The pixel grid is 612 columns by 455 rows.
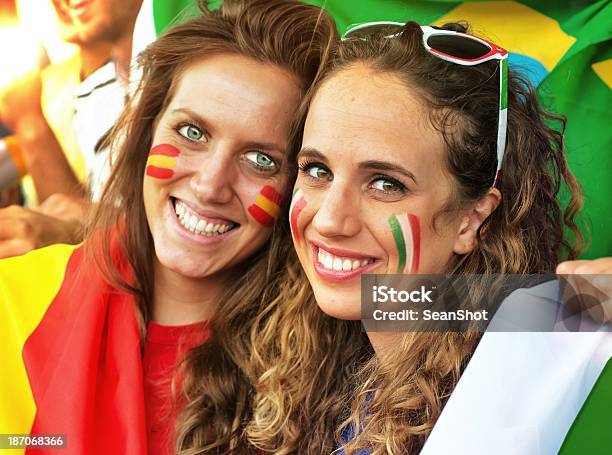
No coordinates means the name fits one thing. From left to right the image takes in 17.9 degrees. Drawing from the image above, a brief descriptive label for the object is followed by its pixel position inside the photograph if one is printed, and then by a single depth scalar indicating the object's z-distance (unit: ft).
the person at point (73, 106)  5.65
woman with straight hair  4.79
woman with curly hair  4.43
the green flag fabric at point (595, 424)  4.22
